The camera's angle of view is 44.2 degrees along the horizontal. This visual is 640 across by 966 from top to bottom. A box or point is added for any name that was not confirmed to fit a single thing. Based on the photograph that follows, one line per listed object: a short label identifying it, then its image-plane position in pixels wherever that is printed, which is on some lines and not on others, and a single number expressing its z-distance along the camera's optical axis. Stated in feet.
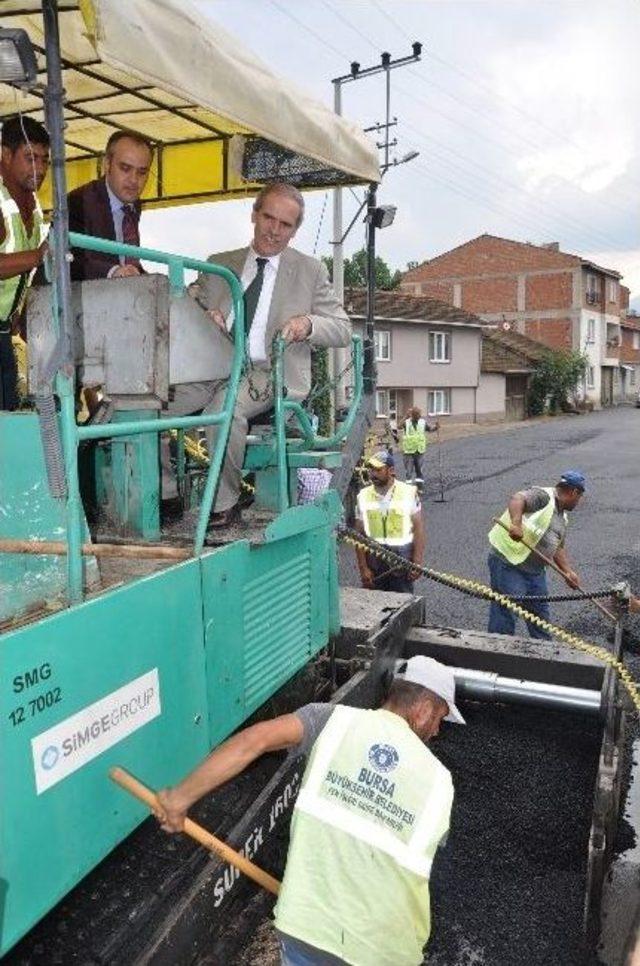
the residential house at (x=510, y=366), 124.26
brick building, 146.82
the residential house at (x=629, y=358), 186.50
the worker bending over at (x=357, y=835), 6.81
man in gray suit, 10.53
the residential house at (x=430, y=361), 102.06
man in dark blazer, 10.31
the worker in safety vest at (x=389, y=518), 21.71
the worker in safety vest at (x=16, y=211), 9.80
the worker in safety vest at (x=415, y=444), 52.54
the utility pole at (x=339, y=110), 50.57
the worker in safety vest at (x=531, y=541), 20.13
